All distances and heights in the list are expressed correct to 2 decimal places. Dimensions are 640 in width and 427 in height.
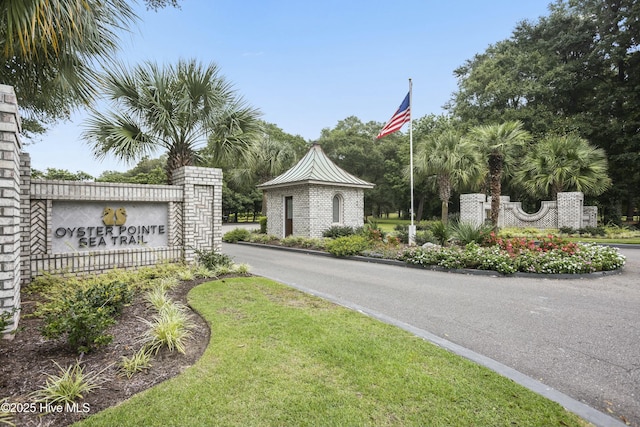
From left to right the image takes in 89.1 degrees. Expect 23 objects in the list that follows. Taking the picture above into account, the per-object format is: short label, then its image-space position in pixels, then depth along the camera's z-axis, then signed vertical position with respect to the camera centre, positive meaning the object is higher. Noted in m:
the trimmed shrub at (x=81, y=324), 3.08 -1.04
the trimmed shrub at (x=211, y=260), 7.62 -1.00
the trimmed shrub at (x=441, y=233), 12.30 -0.62
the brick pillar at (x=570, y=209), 19.28 +0.42
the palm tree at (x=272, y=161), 24.16 +4.27
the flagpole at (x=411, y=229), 12.41 -0.47
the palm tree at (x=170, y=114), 8.02 +2.76
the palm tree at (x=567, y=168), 20.45 +3.12
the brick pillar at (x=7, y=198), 3.48 +0.23
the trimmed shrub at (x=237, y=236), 18.04 -1.00
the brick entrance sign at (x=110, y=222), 5.88 -0.07
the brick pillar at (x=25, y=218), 5.73 +0.02
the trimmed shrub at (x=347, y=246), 11.70 -1.04
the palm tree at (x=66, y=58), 4.21 +2.41
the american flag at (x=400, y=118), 12.26 +3.78
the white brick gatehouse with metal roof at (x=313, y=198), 16.41 +1.04
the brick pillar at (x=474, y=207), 21.53 +0.64
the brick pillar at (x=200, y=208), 7.80 +0.26
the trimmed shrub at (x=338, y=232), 15.95 -0.72
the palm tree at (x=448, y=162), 19.48 +3.35
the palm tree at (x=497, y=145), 14.88 +3.33
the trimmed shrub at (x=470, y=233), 11.04 -0.56
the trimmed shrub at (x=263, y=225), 20.44 -0.45
